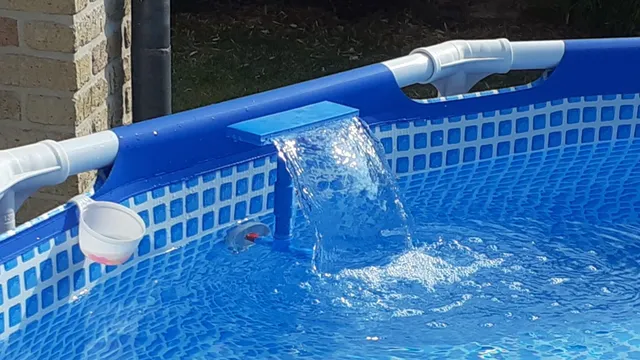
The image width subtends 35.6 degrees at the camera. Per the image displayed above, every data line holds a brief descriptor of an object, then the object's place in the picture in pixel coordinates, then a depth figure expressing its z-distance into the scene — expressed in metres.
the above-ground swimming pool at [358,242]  2.38
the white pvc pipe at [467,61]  3.24
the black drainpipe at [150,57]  3.23
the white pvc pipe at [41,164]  2.20
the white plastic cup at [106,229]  2.21
